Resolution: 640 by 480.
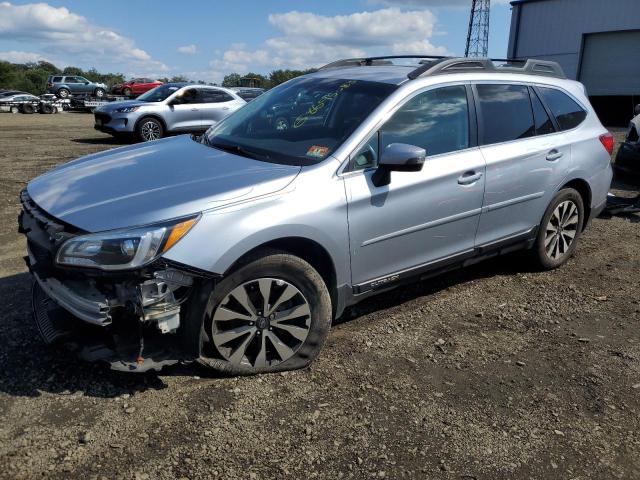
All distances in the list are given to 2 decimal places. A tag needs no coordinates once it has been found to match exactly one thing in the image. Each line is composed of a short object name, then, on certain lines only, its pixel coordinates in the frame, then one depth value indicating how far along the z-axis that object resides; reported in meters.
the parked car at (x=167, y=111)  14.09
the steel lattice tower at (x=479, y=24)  63.91
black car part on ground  7.26
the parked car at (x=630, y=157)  8.48
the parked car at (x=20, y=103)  29.00
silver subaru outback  2.86
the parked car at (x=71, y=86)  36.91
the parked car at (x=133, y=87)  34.84
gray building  27.12
